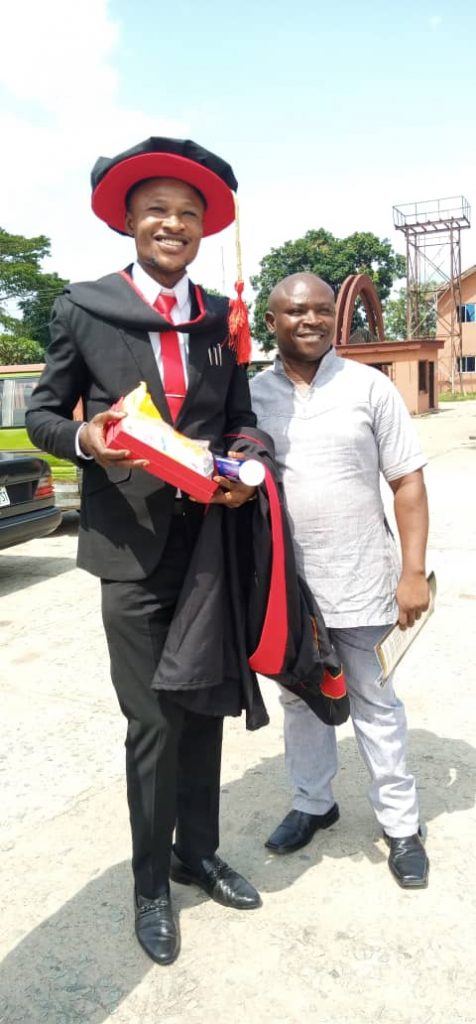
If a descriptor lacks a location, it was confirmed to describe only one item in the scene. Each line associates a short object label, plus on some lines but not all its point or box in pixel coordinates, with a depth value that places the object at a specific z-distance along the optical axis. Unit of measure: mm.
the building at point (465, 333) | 41219
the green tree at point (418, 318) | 42138
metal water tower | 36094
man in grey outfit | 2291
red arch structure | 23500
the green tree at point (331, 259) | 48000
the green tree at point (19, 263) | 41875
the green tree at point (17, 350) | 31125
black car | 6105
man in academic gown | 1978
